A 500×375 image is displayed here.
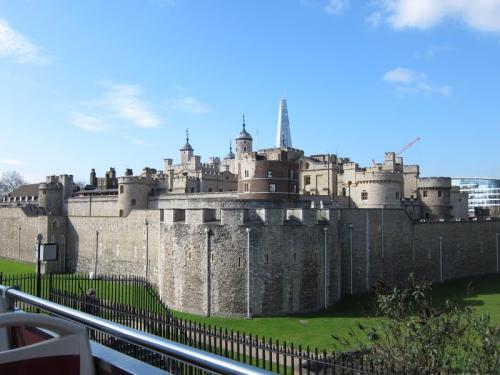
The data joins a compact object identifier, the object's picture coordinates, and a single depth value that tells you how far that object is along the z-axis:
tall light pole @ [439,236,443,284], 37.54
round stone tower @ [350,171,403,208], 41.47
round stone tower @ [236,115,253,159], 96.00
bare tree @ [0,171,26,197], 109.76
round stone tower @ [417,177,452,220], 48.56
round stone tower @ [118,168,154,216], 48.78
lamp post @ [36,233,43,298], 14.11
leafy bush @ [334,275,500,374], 10.16
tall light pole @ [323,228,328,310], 26.10
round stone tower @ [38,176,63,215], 56.04
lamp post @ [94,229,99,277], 42.38
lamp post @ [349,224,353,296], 31.14
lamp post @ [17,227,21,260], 51.94
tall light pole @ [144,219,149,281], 35.84
